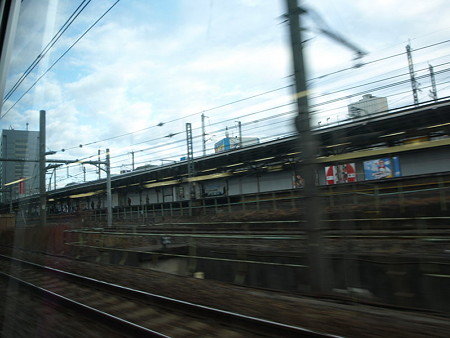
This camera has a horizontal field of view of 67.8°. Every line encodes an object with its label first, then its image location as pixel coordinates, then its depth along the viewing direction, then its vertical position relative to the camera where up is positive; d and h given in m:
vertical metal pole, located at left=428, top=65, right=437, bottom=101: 17.34 +5.93
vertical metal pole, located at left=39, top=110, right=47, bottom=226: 20.78 +2.26
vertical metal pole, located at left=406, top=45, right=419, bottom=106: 10.87 +5.48
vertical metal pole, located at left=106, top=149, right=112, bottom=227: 26.39 +2.17
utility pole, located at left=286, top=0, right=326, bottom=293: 6.09 +0.83
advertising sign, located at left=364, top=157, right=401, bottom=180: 21.06 +2.05
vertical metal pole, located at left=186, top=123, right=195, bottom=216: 26.46 +4.75
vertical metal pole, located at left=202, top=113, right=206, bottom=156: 30.52 +6.30
